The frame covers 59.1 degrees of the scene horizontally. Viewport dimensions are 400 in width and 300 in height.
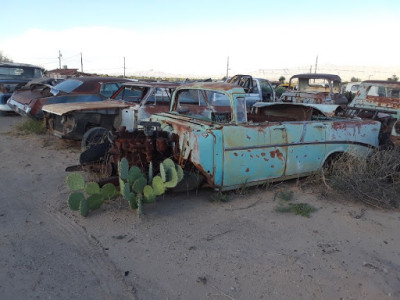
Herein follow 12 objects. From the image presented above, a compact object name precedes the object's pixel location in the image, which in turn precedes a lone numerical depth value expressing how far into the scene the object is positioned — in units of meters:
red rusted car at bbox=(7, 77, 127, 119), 7.88
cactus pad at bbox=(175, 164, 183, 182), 3.99
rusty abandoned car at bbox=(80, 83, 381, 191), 4.26
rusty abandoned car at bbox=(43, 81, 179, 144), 6.54
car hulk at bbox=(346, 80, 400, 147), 7.96
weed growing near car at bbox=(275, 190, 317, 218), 4.27
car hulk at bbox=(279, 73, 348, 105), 11.77
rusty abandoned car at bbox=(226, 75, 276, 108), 11.35
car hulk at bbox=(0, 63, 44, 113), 10.85
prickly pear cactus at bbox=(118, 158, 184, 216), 3.96
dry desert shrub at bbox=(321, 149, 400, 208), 4.56
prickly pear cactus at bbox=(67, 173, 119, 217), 3.93
